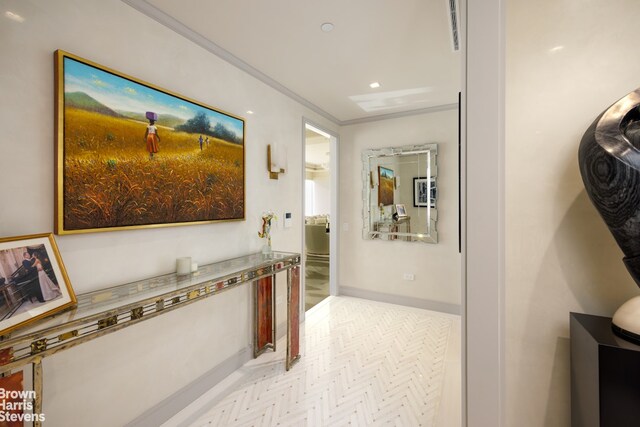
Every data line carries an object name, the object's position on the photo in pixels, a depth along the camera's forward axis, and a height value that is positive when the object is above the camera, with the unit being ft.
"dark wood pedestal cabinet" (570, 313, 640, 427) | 2.62 -1.66
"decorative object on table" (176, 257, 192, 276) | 5.85 -1.18
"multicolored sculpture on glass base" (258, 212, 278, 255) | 8.34 -0.61
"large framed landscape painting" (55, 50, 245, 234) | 4.38 +1.11
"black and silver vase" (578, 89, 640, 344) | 2.57 +0.33
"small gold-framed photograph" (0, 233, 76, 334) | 3.38 -0.94
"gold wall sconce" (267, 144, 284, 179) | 8.72 +1.62
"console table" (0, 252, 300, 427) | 3.31 -1.56
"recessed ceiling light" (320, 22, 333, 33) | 6.11 +4.20
